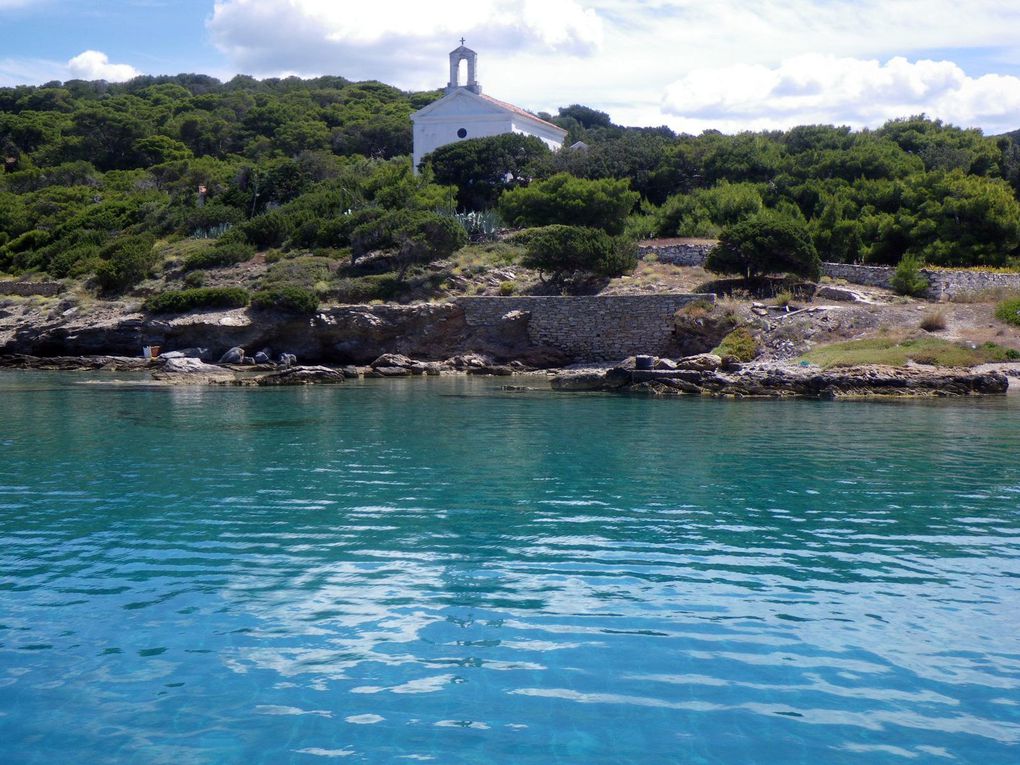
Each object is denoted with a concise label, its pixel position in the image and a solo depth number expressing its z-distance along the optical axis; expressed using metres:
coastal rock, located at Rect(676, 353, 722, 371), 27.67
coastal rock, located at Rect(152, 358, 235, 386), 30.48
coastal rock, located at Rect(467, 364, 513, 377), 34.84
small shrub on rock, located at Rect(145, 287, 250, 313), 39.06
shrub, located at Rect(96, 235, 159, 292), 43.56
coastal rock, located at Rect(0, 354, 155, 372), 36.53
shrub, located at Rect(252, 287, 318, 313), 37.38
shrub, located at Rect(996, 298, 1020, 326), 29.91
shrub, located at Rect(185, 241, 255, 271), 44.56
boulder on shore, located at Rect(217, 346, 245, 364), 36.34
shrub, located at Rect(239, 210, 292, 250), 48.00
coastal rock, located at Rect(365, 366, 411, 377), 33.22
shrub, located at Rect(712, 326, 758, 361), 29.72
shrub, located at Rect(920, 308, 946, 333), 29.50
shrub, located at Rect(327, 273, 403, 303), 39.69
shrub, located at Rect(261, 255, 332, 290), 40.72
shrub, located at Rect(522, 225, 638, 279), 37.62
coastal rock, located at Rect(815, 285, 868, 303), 33.09
